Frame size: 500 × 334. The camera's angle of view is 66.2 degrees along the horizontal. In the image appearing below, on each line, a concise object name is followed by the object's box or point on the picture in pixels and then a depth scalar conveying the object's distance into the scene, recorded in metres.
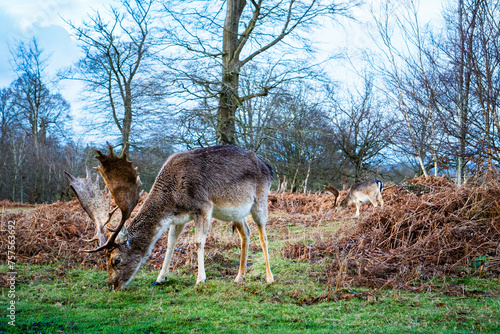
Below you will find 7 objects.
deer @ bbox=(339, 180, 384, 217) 16.73
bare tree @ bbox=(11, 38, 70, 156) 32.22
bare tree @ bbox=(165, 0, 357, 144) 16.70
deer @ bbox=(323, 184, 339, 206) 19.88
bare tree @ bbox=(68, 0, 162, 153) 24.64
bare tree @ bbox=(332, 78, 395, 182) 30.97
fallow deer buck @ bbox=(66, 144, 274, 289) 5.82
